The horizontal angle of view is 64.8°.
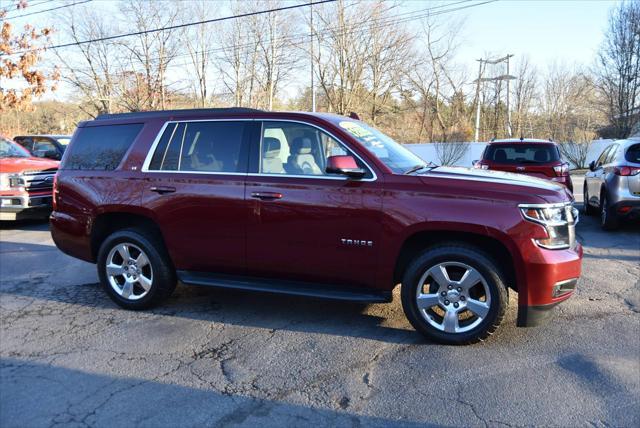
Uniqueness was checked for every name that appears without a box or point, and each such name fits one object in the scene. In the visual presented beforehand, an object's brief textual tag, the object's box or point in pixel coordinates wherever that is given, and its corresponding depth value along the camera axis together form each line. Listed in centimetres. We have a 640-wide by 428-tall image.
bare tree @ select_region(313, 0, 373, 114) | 3581
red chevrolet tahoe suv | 389
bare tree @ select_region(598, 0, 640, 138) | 3072
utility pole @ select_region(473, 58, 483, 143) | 3938
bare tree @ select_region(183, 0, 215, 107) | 3935
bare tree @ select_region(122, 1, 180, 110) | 3822
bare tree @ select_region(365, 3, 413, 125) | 3638
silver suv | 806
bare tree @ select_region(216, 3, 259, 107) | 3828
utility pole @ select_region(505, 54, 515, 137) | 3916
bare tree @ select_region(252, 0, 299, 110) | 3741
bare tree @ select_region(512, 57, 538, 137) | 4312
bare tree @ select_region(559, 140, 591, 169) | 2925
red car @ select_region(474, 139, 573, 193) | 914
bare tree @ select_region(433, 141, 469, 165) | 3062
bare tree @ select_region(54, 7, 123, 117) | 3959
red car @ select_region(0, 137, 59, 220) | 989
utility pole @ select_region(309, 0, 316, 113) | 2721
